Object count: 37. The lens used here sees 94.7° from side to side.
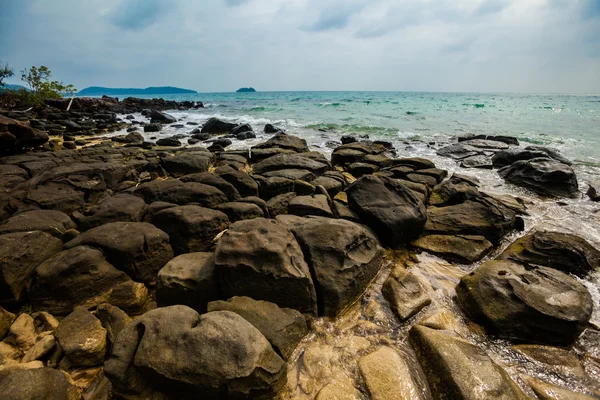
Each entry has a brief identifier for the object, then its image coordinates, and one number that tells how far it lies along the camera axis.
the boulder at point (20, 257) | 2.96
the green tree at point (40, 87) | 21.73
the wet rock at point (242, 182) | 5.87
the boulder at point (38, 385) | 1.86
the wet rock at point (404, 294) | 3.07
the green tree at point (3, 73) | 20.03
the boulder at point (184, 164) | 7.65
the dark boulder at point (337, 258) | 3.06
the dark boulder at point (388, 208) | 4.35
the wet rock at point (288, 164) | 7.59
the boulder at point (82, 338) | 2.41
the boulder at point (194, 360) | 1.95
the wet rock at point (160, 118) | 20.95
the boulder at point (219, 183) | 5.46
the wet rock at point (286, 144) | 10.28
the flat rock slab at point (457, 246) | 4.11
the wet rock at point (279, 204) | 5.15
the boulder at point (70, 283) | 2.94
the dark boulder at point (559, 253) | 3.74
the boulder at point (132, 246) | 3.29
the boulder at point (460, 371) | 2.04
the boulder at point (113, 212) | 4.09
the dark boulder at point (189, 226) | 3.87
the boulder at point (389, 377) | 2.16
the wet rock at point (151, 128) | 16.64
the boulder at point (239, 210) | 4.54
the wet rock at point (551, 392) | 2.17
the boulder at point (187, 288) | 2.94
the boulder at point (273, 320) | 2.44
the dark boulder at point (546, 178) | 6.59
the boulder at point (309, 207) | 4.78
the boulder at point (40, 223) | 3.64
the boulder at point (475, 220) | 4.57
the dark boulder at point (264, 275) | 2.88
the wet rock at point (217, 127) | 16.57
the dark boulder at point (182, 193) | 4.95
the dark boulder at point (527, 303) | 2.69
